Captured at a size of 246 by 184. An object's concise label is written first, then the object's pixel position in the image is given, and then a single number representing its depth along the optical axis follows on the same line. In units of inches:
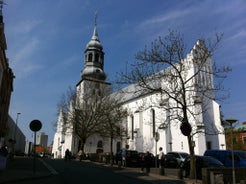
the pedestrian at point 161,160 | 654.0
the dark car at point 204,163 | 607.8
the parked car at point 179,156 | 977.5
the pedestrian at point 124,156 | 912.6
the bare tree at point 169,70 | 661.3
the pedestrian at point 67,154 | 1171.7
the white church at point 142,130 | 1416.1
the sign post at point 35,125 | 531.8
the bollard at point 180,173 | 580.7
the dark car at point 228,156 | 693.4
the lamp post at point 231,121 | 525.1
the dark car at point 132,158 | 1018.8
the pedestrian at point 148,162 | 711.1
